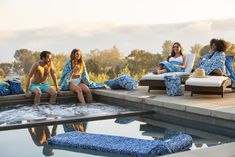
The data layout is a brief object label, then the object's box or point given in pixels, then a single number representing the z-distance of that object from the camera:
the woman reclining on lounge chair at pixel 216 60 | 8.62
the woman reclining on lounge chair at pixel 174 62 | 9.20
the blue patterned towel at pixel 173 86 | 8.00
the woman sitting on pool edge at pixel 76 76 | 9.08
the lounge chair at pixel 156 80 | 8.51
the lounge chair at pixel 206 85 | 7.45
